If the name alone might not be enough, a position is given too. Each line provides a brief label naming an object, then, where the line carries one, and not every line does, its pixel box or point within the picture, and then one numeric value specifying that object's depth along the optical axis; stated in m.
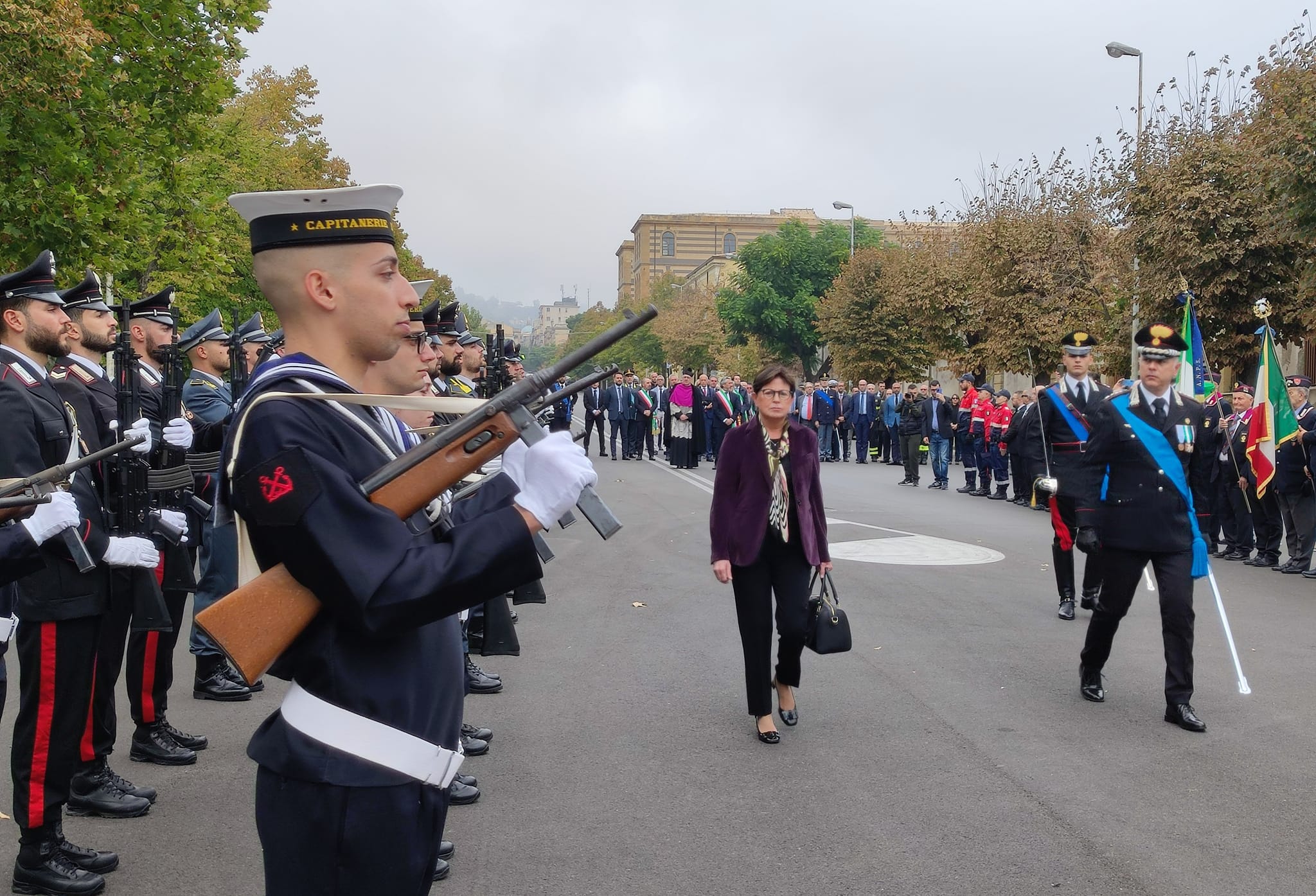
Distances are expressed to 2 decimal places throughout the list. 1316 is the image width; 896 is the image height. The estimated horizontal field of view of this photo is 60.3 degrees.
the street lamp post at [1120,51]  26.22
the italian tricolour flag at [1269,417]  12.71
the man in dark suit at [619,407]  31.17
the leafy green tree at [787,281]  59.47
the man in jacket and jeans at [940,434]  23.72
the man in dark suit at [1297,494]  12.78
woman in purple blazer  6.41
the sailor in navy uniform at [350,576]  2.15
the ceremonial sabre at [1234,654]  6.84
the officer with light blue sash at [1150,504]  6.63
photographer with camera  23.92
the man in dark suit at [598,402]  30.01
